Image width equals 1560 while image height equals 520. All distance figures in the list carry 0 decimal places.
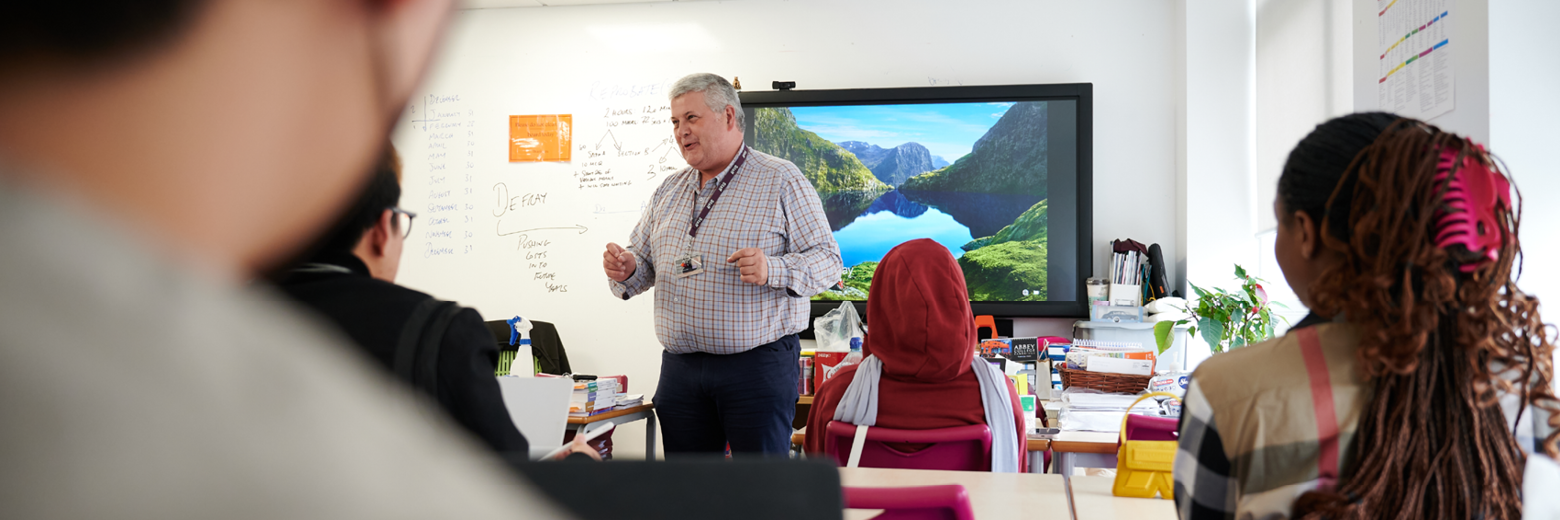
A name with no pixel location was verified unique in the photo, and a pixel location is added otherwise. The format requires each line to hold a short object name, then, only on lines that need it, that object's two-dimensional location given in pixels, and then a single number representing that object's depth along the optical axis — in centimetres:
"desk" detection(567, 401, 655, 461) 257
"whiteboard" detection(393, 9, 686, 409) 389
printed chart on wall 185
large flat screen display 353
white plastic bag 315
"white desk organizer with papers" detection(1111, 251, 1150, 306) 346
